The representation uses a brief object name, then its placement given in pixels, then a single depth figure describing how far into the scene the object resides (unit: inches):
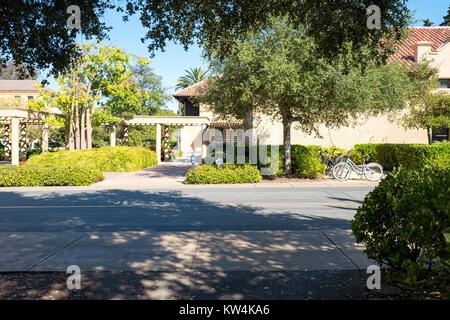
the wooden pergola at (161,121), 1331.2
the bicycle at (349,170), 790.4
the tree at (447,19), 2096.9
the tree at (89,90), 1235.2
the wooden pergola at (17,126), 1172.5
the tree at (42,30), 257.4
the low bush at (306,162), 822.5
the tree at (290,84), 679.1
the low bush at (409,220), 155.4
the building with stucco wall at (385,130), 1143.0
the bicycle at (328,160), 866.8
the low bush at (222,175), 756.6
